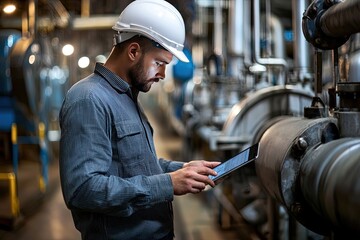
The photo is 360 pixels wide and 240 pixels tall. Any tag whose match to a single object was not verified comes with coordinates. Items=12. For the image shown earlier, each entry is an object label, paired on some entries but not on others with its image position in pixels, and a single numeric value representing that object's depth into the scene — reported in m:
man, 1.46
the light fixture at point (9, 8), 4.09
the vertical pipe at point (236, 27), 4.03
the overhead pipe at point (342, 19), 1.39
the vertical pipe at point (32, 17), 4.25
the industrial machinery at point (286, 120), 1.33
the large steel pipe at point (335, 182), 1.14
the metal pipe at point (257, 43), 2.96
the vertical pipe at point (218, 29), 4.99
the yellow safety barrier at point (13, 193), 4.07
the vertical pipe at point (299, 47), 2.51
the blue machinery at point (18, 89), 4.12
